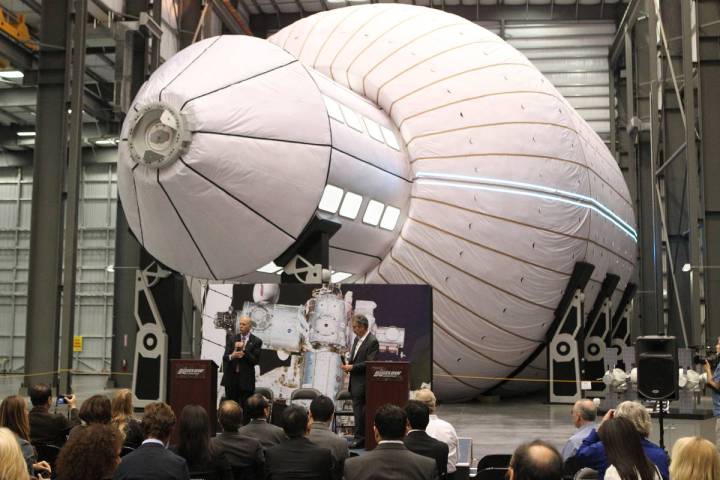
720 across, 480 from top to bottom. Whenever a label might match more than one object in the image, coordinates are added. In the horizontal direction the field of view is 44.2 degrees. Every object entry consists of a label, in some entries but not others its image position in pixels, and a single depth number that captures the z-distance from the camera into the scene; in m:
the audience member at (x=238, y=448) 6.43
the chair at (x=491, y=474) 6.18
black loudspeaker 9.98
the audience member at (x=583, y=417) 7.19
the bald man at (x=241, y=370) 11.48
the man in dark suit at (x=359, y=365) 10.44
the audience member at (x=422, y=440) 6.43
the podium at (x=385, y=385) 9.72
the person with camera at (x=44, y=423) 7.34
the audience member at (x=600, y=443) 6.20
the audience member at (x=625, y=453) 4.78
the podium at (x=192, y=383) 9.84
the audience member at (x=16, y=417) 6.12
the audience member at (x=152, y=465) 4.95
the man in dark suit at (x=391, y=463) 5.11
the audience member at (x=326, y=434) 6.52
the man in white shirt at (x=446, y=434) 7.55
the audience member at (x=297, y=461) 5.79
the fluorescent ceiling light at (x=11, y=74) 27.45
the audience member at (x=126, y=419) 6.95
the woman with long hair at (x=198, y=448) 5.89
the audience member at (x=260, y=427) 7.09
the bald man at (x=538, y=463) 3.76
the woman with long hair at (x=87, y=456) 4.49
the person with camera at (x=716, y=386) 10.82
